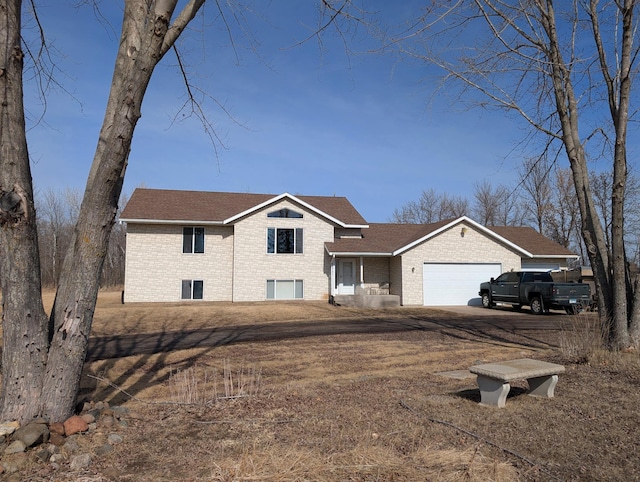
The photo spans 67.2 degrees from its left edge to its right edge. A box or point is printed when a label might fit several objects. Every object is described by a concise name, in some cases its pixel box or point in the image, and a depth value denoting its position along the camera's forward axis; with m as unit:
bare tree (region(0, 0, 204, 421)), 4.53
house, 23.73
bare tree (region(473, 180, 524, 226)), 50.65
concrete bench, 5.79
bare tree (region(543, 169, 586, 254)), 39.44
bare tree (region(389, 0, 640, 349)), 8.77
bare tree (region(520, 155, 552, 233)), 41.18
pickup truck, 20.05
